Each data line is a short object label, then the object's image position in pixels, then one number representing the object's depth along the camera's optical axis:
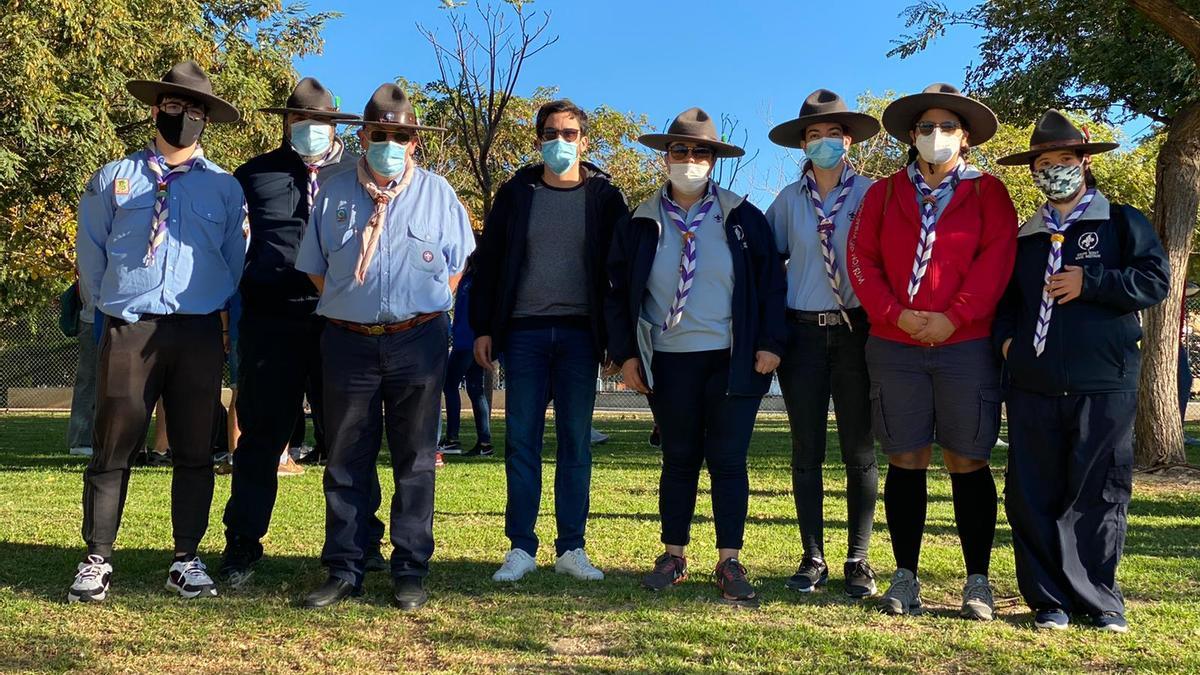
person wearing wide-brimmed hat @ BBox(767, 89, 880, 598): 5.48
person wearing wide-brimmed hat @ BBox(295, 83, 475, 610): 5.20
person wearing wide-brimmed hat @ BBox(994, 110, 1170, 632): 4.93
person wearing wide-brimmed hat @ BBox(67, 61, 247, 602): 5.28
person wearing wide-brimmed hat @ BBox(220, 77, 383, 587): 5.58
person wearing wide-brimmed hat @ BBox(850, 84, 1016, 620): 5.05
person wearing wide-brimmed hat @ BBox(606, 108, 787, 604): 5.50
